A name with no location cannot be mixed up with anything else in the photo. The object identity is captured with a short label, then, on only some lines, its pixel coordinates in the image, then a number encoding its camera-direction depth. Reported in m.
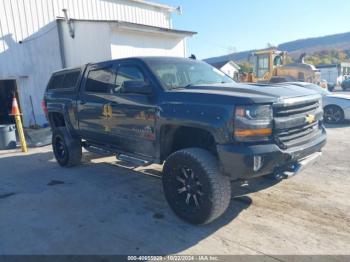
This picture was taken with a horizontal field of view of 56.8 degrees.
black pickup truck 3.40
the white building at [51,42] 10.95
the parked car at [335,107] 10.13
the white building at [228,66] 48.74
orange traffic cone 8.48
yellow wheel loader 17.55
